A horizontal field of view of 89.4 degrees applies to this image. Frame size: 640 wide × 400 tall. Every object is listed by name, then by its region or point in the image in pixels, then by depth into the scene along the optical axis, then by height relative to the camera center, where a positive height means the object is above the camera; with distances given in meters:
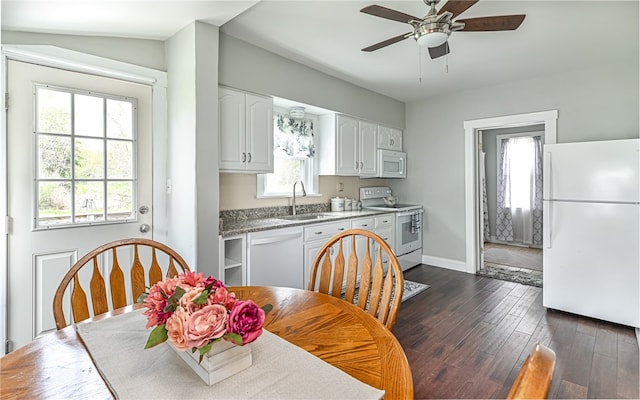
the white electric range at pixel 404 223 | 4.38 -0.34
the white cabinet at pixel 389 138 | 4.64 +0.90
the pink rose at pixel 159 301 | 0.84 -0.27
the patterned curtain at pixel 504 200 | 6.27 -0.02
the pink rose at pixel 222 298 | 0.82 -0.25
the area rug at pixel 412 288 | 3.54 -1.05
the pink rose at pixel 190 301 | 0.78 -0.25
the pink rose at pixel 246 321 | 0.78 -0.30
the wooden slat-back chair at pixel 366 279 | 1.29 -0.36
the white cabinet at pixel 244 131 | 2.72 +0.61
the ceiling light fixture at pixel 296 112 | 3.62 +0.98
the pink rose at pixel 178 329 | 0.76 -0.31
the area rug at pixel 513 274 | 4.09 -1.02
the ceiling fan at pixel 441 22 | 1.92 +1.11
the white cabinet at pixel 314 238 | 3.17 -0.39
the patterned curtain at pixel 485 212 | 6.57 -0.28
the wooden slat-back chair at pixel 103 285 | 1.29 -0.37
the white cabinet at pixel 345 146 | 3.96 +0.68
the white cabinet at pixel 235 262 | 2.66 -0.52
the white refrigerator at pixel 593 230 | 2.74 -0.28
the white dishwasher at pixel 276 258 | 2.73 -0.52
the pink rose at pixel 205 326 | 0.74 -0.29
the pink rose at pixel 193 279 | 0.88 -0.22
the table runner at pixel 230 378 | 0.77 -0.46
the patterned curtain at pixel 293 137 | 3.69 +0.74
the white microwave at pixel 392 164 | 4.57 +0.52
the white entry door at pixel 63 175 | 1.98 +0.17
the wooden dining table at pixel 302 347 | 0.81 -0.46
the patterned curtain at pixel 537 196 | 5.88 +0.05
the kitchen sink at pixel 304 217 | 3.51 -0.20
